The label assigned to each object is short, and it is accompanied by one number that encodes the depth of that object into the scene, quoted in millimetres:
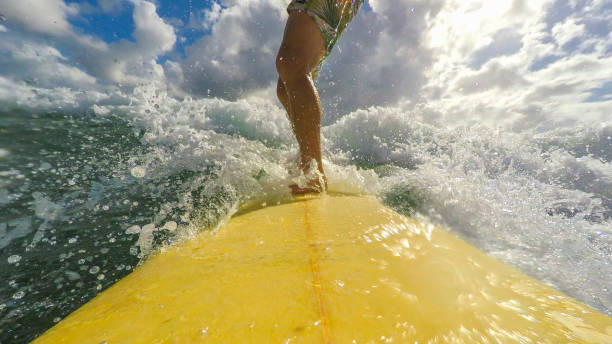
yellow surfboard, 405
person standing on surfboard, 1543
